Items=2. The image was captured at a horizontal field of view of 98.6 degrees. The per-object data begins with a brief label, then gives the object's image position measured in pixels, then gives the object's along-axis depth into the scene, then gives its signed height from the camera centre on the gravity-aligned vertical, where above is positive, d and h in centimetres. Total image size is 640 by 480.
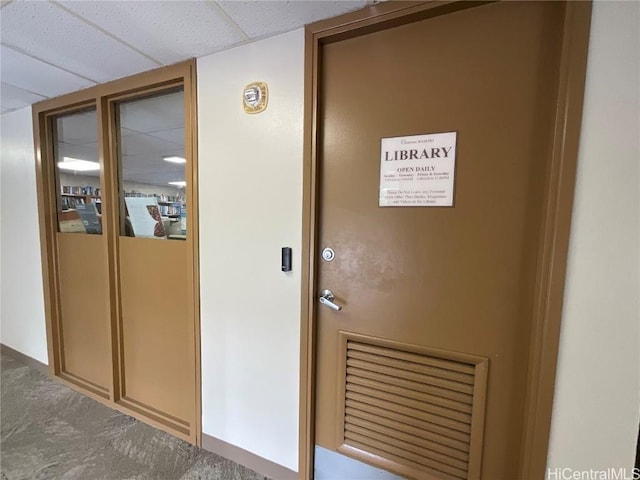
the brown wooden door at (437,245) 102 -10
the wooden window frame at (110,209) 158 +2
